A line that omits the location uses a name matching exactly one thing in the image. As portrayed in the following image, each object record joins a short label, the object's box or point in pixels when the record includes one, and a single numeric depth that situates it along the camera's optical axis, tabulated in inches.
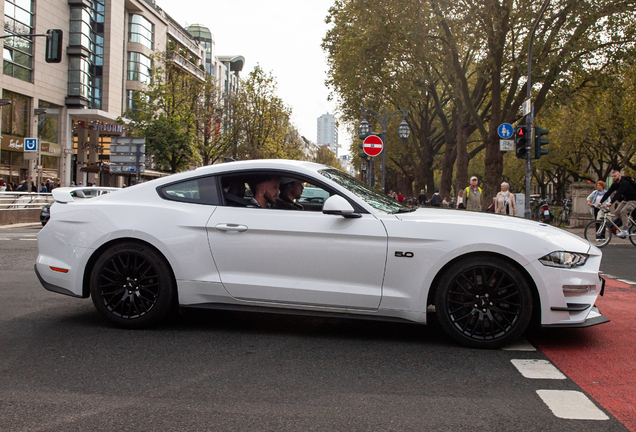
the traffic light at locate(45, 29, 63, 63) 620.1
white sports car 182.1
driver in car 207.9
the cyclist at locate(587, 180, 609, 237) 766.0
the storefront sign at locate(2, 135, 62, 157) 1365.7
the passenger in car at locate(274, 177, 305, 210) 206.2
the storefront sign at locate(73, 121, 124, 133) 1744.3
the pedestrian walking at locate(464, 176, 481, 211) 721.0
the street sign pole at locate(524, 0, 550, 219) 671.1
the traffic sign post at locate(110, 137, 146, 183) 1106.1
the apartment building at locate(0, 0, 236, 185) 1378.0
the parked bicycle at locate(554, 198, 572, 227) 1179.9
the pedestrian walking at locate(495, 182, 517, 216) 657.0
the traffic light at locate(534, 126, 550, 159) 655.8
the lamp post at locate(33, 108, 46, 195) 1333.0
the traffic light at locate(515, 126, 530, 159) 669.8
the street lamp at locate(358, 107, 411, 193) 1078.9
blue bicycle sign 722.3
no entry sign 832.9
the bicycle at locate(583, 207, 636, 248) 593.0
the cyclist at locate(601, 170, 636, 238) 592.4
